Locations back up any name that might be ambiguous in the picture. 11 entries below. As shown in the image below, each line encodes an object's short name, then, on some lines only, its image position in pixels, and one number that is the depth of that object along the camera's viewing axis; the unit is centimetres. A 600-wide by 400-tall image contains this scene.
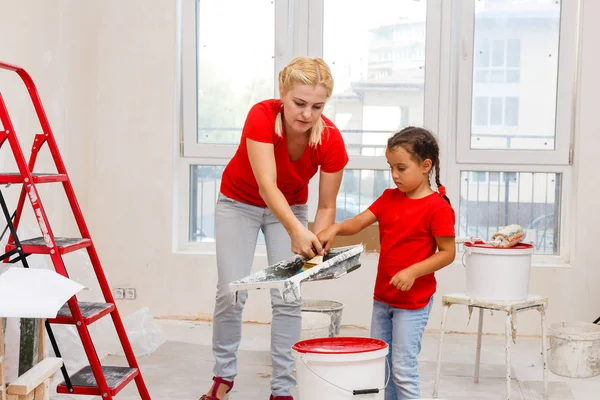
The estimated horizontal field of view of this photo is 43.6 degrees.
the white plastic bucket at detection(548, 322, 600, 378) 325
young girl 233
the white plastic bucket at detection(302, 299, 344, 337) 333
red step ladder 218
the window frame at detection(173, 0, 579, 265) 409
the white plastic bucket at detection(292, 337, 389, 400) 205
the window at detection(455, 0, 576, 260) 410
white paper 183
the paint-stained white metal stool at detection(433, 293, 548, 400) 281
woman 238
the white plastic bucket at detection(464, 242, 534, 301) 285
